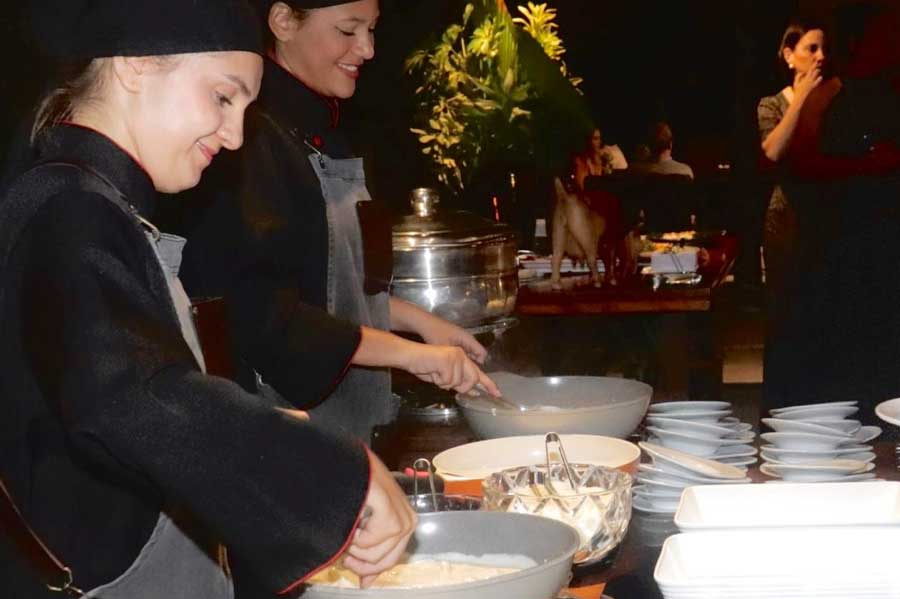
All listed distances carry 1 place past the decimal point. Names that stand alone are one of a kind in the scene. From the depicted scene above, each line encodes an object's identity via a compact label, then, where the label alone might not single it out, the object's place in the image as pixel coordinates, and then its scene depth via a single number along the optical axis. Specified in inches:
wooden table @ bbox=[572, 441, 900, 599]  55.4
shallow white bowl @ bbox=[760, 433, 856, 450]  71.9
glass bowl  56.6
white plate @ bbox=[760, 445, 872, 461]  71.4
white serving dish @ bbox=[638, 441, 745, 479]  66.6
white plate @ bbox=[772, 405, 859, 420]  78.4
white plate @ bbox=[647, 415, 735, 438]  73.6
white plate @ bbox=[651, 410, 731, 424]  76.9
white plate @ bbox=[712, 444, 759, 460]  74.3
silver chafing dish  125.0
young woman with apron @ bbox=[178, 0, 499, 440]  85.2
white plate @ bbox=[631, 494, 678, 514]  67.1
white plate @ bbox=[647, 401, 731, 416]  78.9
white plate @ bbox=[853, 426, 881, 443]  76.5
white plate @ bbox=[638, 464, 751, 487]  67.1
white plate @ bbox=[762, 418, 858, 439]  72.8
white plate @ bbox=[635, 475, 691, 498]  66.9
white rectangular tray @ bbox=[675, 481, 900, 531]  56.9
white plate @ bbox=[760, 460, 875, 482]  68.3
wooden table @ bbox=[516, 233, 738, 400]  167.2
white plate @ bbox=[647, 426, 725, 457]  73.4
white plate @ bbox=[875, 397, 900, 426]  72.5
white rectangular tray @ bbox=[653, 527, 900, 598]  48.5
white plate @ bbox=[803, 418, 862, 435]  75.4
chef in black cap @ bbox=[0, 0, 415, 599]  44.8
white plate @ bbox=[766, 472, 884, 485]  68.7
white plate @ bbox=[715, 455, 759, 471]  73.5
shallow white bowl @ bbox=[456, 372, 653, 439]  80.6
